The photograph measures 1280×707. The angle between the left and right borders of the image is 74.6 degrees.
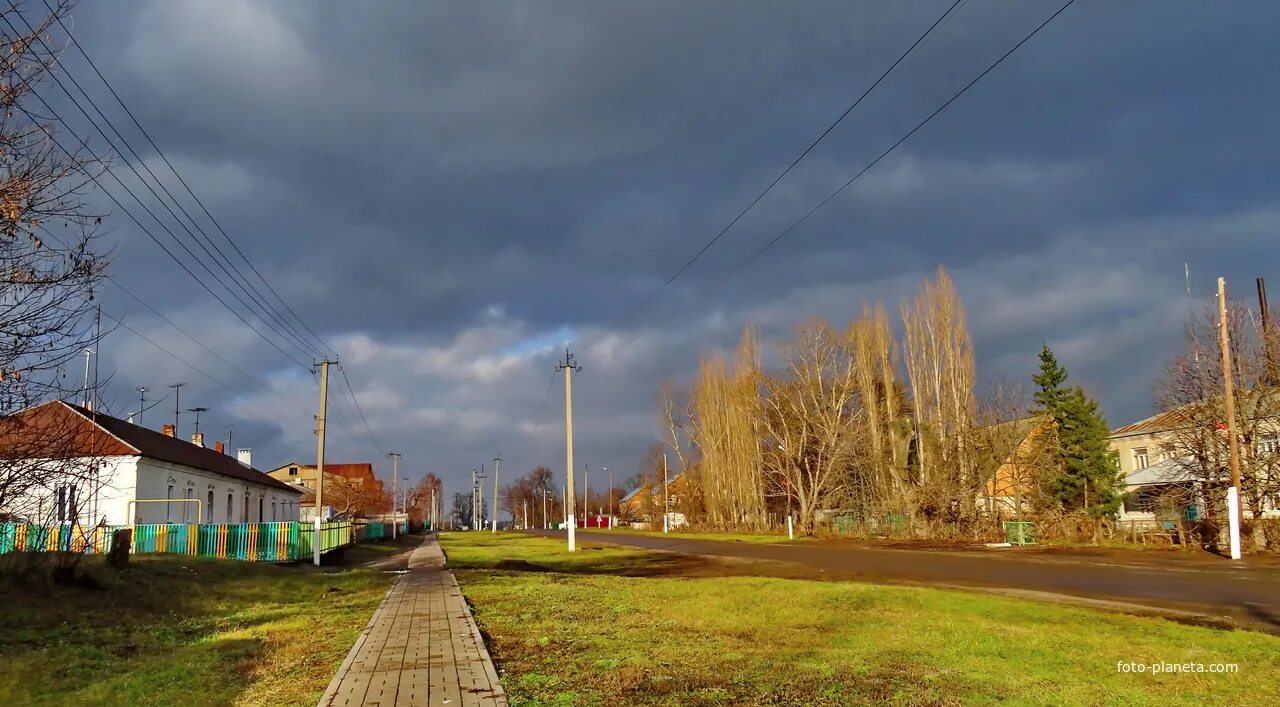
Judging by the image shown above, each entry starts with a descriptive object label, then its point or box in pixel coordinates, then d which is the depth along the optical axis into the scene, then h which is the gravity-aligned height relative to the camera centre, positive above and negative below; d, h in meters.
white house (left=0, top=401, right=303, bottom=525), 12.85 +0.54
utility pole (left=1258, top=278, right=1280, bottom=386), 30.56 +3.28
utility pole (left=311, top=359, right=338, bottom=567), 33.72 +2.47
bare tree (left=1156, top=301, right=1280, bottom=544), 29.52 +0.95
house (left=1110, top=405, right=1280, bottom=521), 30.27 -0.92
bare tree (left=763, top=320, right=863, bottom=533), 56.69 +2.79
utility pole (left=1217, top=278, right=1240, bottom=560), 25.85 +0.58
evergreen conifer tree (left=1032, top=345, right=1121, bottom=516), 40.75 +0.10
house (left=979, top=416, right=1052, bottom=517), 40.75 -0.20
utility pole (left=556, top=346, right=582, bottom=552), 40.44 +1.63
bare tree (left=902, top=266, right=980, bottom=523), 43.56 +2.94
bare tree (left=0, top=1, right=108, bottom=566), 9.52 +1.13
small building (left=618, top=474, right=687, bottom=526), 80.68 -2.73
